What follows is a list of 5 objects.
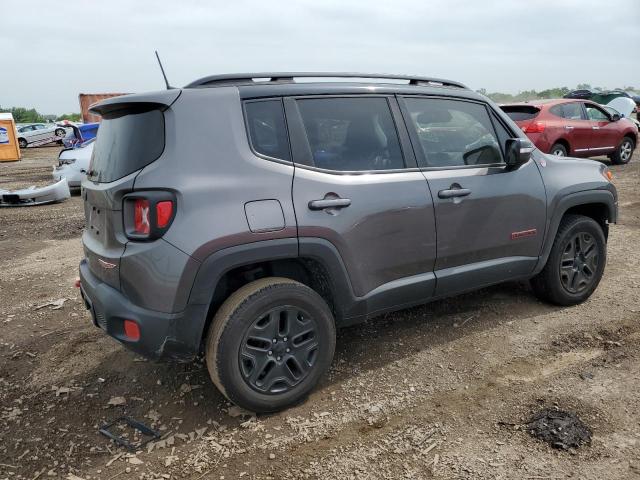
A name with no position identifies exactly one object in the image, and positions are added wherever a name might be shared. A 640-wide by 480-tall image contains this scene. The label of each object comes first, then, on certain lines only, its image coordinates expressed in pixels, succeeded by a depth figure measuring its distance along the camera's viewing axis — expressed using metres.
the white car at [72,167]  11.18
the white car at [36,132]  28.50
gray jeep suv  2.63
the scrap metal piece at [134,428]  2.75
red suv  10.63
